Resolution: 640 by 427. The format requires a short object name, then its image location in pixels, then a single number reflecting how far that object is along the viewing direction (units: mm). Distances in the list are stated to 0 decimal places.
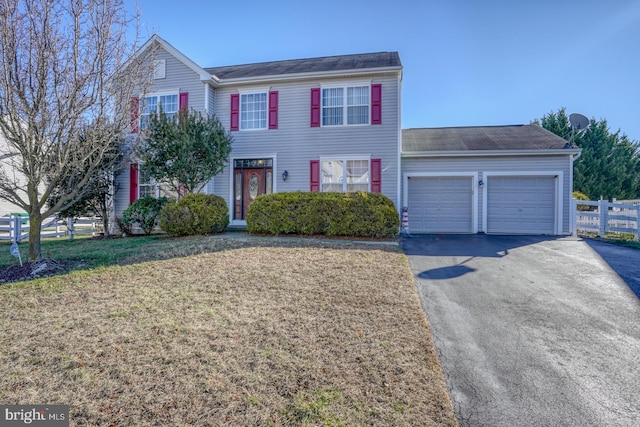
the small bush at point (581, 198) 14923
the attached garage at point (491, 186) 11070
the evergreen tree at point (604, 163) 22422
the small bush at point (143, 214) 10930
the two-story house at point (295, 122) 11195
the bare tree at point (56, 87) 5086
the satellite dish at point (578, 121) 11406
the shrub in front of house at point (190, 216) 9406
